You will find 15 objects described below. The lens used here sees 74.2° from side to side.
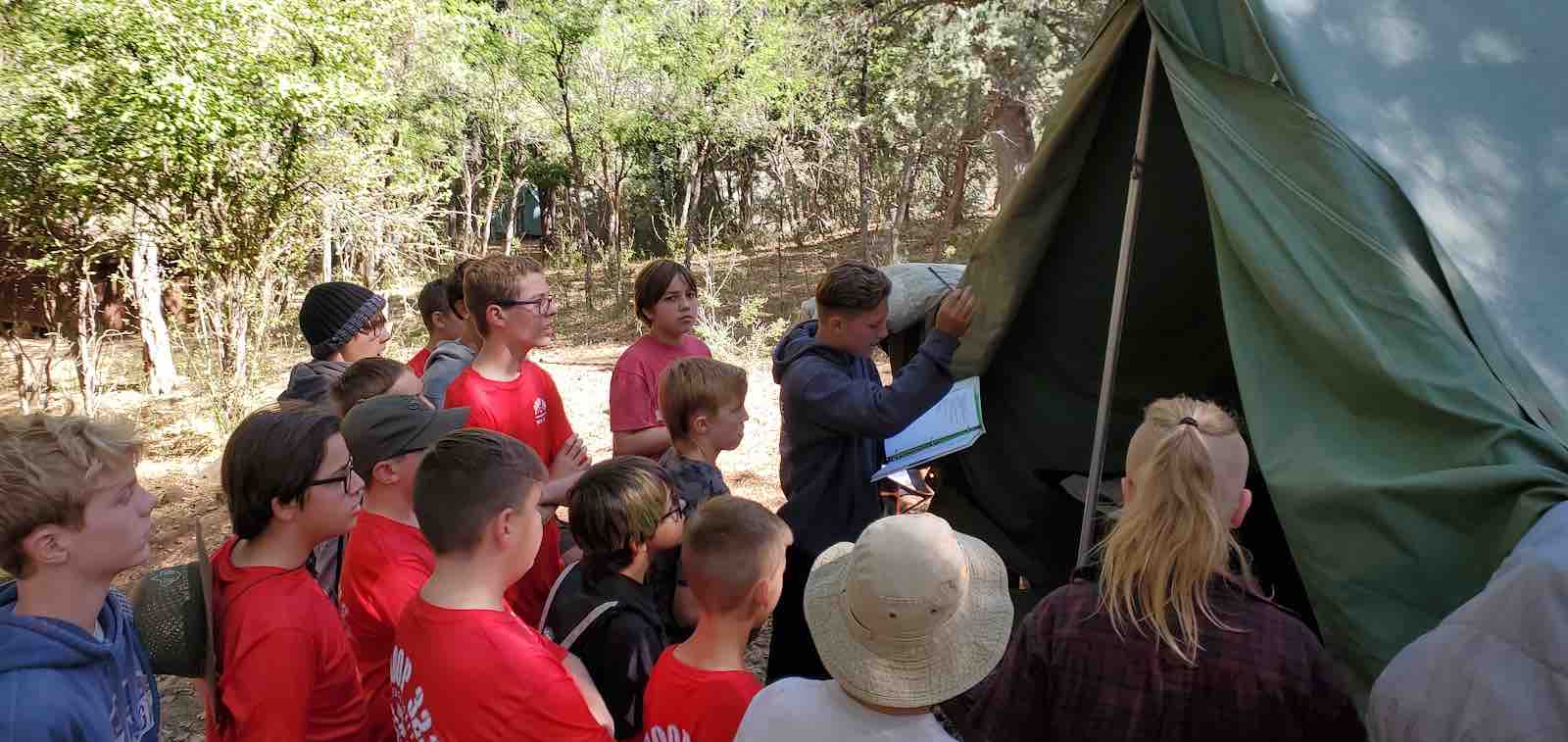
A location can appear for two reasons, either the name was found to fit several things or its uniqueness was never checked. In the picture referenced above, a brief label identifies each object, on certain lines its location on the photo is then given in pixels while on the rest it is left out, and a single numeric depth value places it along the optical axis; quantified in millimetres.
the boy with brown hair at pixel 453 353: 3828
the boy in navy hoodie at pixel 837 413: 3068
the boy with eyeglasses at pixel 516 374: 3418
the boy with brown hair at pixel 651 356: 3689
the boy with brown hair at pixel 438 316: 4430
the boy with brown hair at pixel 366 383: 3293
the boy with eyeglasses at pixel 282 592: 2035
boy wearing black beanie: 3938
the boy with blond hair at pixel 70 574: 1772
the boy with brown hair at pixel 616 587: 2314
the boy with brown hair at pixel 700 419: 3020
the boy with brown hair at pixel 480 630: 1951
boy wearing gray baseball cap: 2512
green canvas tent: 2043
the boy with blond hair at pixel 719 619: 2055
